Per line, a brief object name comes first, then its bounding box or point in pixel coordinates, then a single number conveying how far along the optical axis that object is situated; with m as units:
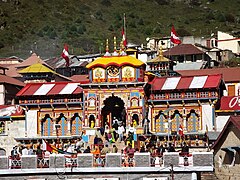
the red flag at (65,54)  68.81
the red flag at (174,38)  62.89
